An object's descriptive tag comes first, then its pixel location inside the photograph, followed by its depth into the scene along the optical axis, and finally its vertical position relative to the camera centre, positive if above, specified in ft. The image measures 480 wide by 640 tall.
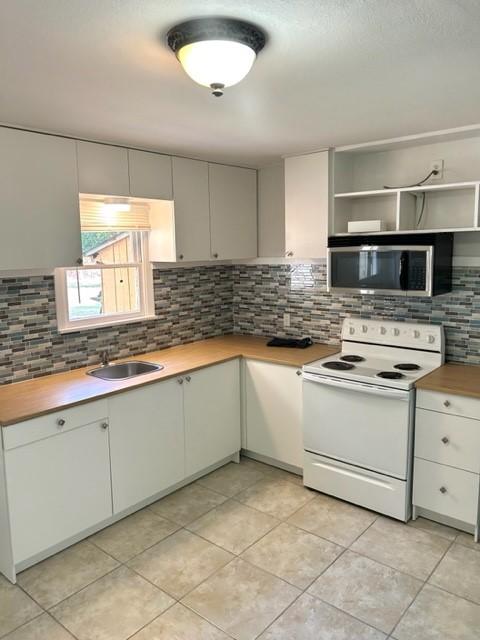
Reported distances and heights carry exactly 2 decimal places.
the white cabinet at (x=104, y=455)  7.60 -3.43
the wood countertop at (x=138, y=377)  7.96 -2.15
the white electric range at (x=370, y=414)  8.94 -2.89
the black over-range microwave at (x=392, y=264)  9.07 -0.04
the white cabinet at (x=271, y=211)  12.25 +1.33
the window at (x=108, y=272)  9.89 -0.14
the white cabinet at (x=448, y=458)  8.30 -3.43
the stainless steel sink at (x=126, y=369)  10.37 -2.23
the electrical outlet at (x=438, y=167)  9.74 +1.86
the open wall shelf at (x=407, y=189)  9.41 +1.40
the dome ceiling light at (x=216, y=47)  4.61 +2.12
